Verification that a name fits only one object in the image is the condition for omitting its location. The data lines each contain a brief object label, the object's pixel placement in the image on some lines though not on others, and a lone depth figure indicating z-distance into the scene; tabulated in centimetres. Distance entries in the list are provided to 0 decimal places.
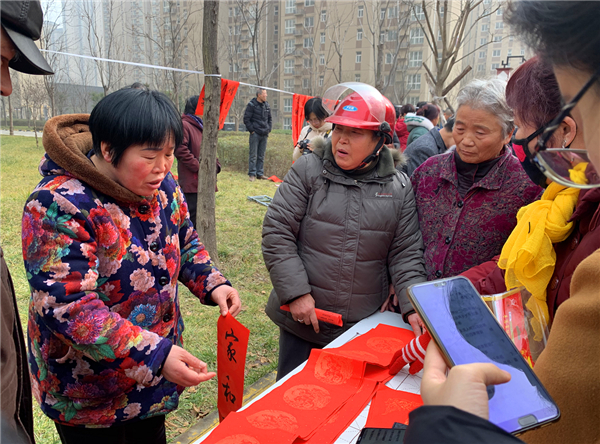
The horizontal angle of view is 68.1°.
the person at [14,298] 104
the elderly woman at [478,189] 203
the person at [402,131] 732
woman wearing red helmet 213
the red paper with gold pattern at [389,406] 137
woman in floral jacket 132
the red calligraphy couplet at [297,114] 890
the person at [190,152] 531
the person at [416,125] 602
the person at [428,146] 387
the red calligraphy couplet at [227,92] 612
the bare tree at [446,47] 897
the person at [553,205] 124
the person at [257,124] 1042
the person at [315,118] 576
